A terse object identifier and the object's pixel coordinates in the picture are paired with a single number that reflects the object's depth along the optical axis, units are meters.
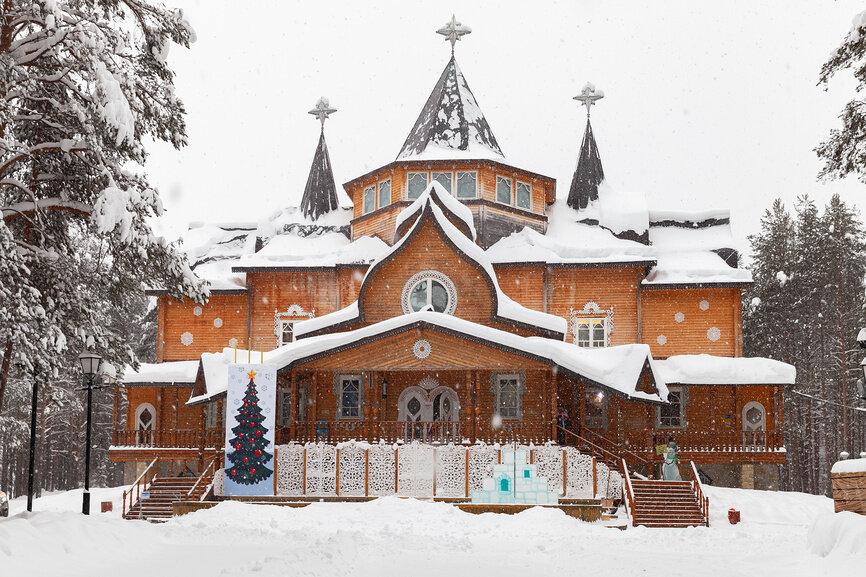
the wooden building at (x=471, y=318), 23.28
